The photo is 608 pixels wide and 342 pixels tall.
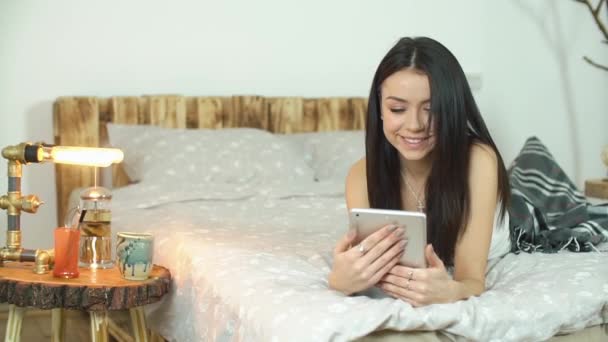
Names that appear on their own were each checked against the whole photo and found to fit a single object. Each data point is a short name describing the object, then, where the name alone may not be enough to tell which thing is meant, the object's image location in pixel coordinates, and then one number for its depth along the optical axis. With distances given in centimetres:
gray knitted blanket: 228
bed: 159
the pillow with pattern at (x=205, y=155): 317
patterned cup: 209
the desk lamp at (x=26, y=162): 223
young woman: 167
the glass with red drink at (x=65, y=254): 212
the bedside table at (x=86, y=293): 203
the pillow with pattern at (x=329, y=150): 342
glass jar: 226
